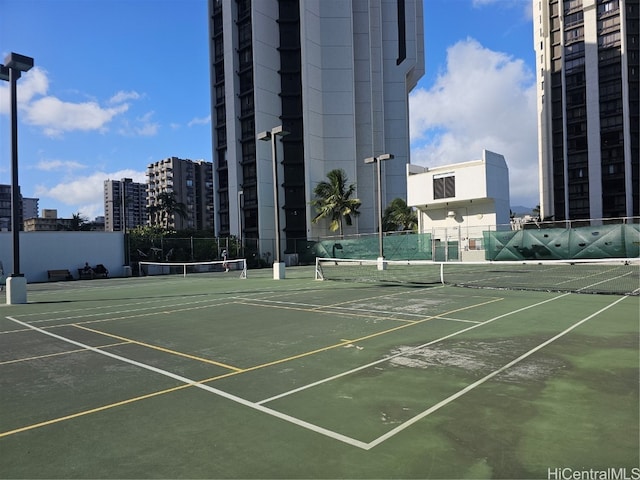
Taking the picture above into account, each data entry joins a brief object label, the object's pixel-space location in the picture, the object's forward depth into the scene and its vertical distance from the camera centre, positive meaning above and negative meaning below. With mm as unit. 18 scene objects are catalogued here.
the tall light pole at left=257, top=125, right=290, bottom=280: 24358 +2491
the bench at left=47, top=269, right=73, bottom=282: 34031 -2068
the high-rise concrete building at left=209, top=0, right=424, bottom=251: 59094 +18858
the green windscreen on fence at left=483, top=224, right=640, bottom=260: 29078 -620
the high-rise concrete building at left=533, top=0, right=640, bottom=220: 70375 +20802
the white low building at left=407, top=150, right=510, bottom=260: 40219 +3531
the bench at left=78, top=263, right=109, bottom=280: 35250 -2025
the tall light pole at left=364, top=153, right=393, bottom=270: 28138 +1864
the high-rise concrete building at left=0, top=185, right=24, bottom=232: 140500 +14986
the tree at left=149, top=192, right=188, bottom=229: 85375 +7461
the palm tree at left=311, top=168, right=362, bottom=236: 54438 +4896
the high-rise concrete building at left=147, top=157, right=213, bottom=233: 146500 +20267
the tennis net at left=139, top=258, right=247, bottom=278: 38906 -2211
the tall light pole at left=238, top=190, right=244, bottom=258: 57281 +3958
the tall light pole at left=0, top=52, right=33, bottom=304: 17375 +3090
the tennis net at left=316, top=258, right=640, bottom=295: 18250 -2172
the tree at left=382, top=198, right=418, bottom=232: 53844 +2647
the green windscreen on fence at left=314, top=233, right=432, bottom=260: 40062 -786
